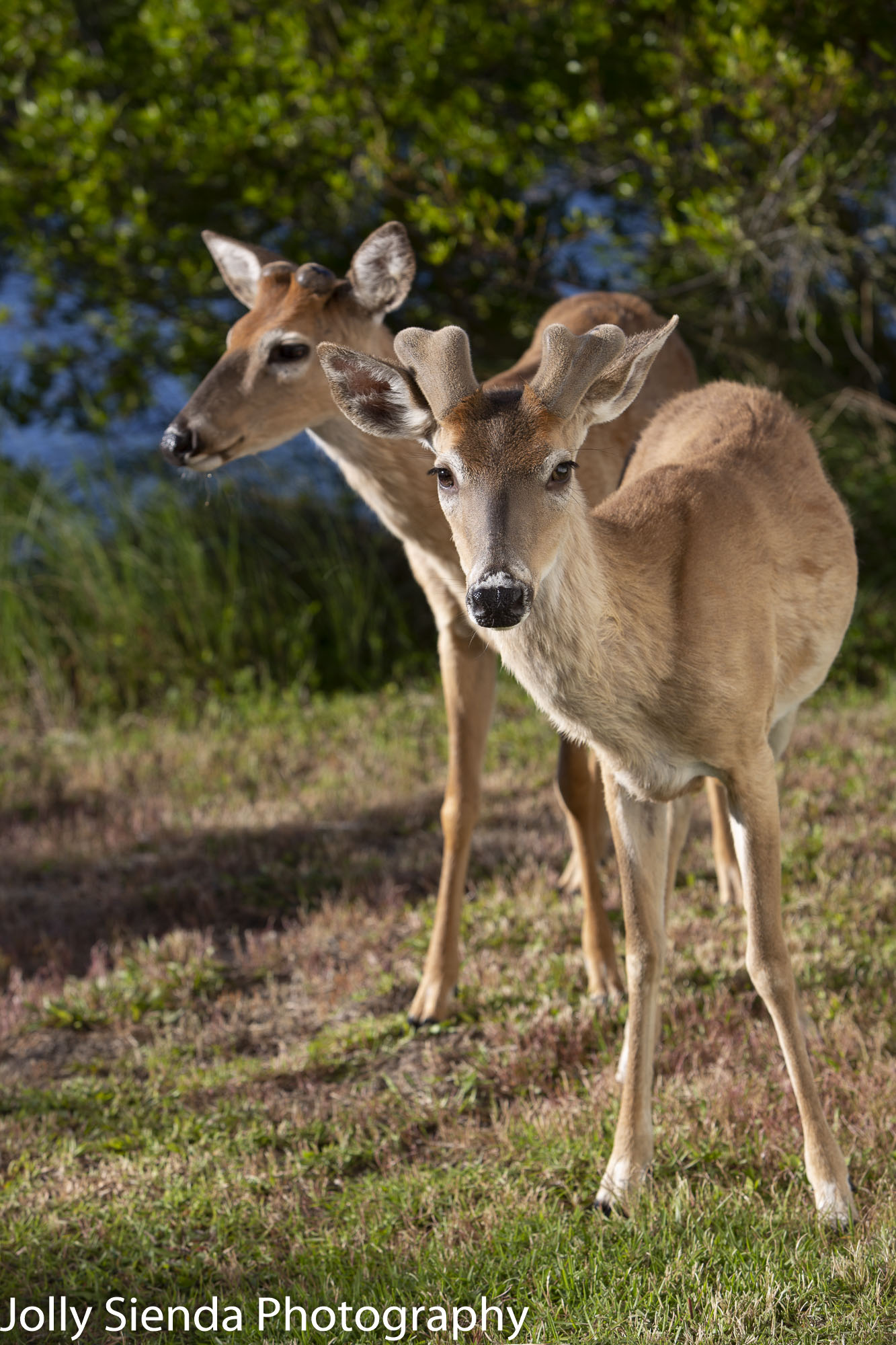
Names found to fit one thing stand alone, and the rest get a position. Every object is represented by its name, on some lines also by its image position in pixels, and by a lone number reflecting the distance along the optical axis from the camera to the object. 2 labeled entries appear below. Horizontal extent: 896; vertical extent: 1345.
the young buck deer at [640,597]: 6.40
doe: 9.68
